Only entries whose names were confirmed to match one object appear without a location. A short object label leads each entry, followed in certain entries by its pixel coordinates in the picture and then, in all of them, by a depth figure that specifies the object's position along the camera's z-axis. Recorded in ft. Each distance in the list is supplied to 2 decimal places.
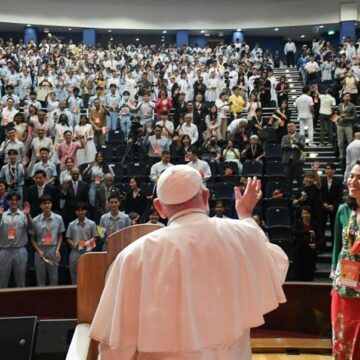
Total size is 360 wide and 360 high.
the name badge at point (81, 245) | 22.44
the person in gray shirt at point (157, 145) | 33.53
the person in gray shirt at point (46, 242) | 22.67
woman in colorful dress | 10.58
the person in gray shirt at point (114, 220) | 23.30
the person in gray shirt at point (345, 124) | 35.17
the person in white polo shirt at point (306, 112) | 39.40
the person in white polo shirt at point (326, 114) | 39.88
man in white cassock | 6.21
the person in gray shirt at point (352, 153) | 29.22
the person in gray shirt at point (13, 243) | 22.07
